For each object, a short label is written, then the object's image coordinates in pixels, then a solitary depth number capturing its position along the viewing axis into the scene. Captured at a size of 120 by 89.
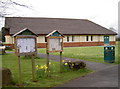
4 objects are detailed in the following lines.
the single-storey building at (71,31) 36.94
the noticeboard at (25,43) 7.41
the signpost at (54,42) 9.19
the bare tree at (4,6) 10.23
